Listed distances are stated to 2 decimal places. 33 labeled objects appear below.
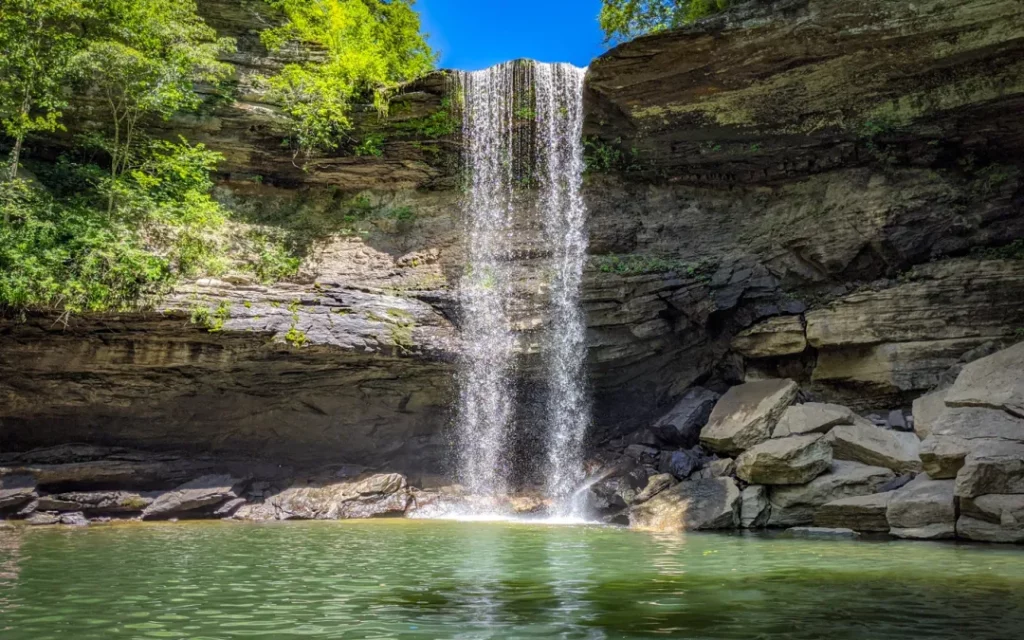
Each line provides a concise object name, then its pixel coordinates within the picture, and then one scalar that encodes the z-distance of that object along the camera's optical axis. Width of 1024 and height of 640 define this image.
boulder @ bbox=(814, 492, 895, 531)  11.17
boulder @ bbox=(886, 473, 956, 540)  10.37
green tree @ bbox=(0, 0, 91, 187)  15.38
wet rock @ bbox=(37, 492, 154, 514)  14.25
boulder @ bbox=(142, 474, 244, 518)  14.76
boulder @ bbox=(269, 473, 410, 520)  15.61
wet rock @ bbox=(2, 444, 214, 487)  14.76
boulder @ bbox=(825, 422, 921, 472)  12.69
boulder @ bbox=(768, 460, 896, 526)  12.27
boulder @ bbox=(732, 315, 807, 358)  16.61
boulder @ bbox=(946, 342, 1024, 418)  11.71
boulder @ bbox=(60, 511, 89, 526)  13.76
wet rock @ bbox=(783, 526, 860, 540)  11.09
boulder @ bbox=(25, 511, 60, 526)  13.62
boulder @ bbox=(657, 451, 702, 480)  14.61
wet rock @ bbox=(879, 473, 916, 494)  12.09
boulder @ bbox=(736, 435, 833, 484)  12.67
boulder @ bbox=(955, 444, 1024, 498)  10.12
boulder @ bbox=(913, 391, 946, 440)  13.39
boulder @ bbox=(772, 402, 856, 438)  13.76
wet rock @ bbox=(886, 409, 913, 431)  14.52
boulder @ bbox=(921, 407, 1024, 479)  10.70
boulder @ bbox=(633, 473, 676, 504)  14.01
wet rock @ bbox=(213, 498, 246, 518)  15.14
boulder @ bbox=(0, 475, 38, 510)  13.94
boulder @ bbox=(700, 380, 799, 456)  14.29
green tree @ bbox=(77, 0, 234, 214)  16.25
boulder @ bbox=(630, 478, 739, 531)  12.43
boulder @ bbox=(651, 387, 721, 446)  15.98
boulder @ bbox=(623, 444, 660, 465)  15.64
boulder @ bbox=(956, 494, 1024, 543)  9.70
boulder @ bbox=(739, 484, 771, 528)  12.50
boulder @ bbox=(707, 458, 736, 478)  13.83
